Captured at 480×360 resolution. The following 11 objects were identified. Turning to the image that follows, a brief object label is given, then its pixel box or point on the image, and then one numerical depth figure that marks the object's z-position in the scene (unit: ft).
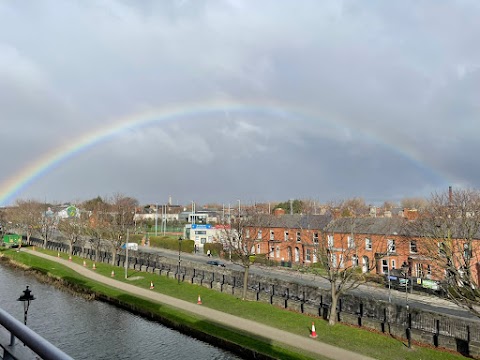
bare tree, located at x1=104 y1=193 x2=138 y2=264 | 180.65
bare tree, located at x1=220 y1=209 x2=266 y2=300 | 113.25
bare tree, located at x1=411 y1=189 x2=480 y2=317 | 96.52
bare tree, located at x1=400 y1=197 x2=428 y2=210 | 427.74
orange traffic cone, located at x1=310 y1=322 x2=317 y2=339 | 76.03
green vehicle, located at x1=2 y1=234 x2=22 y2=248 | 246.78
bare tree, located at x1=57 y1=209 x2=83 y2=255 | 216.95
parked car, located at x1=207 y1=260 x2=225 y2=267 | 189.02
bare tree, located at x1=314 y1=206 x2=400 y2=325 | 168.35
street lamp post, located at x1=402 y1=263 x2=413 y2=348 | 71.10
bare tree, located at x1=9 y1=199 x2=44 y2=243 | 277.15
